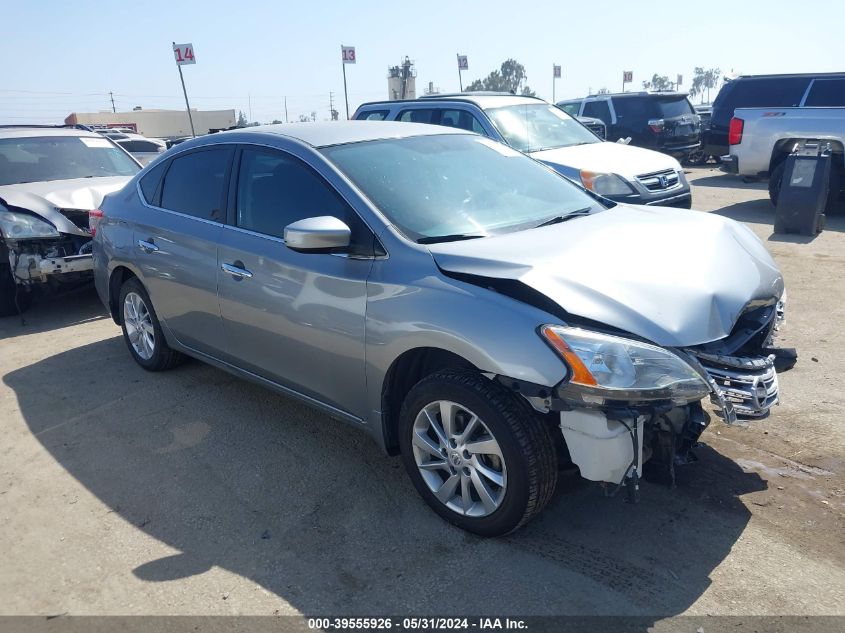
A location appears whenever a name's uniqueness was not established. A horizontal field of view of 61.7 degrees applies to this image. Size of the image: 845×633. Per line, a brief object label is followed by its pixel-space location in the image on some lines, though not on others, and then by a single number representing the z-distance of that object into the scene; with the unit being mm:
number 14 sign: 18422
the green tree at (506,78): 106538
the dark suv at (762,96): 11094
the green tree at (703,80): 138750
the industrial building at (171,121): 58125
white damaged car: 6691
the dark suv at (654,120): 16359
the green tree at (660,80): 116856
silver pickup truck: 10203
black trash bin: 9086
